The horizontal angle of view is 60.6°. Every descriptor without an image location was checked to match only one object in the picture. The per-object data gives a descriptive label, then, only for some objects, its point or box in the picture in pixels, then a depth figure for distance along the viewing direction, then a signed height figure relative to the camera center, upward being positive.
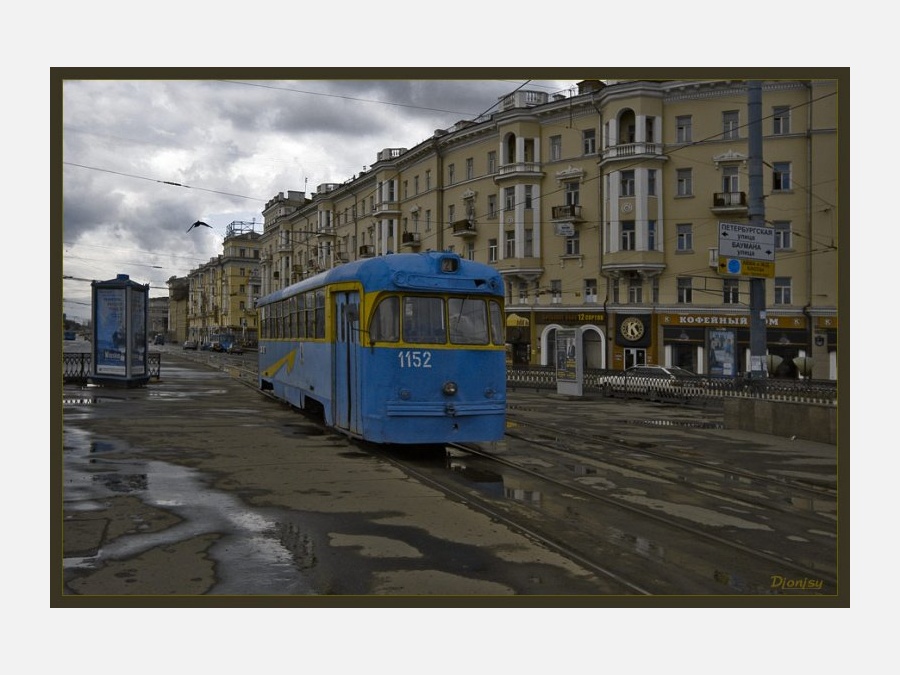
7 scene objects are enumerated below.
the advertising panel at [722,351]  39.31 -1.01
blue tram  11.87 -0.29
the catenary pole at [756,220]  17.44 +2.54
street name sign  16.45 +1.76
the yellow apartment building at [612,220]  36.06 +6.18
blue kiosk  27.34 -0.02
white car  26.33 -1.84
